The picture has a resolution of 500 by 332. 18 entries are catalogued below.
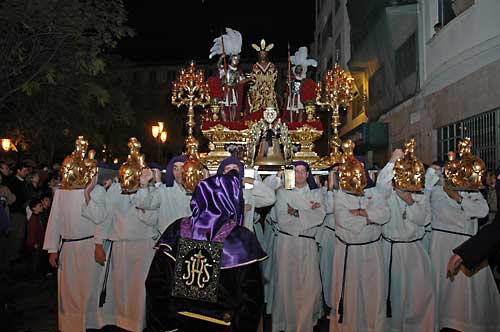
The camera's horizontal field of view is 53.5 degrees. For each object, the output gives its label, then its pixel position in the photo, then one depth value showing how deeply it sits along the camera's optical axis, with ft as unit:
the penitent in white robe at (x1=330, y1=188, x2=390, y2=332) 18.43
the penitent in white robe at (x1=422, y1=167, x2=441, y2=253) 20.05
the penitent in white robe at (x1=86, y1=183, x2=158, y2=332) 19.92
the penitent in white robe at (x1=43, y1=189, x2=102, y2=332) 19.95
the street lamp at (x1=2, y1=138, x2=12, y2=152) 56.18
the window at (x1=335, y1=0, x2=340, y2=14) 94.22
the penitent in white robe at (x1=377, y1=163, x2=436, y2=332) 19.02
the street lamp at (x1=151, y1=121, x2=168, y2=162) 48.77
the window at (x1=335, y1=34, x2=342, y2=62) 87.54
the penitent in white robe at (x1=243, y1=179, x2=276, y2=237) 19.69
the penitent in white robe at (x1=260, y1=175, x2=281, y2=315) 22.15
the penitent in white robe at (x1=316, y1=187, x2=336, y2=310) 23.85
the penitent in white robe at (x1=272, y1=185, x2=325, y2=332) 20.10
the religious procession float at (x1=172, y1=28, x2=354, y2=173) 29.91
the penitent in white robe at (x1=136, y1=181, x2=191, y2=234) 20.52
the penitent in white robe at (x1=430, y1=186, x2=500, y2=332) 19.40
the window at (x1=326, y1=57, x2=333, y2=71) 104.77
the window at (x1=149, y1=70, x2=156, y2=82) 169.48
